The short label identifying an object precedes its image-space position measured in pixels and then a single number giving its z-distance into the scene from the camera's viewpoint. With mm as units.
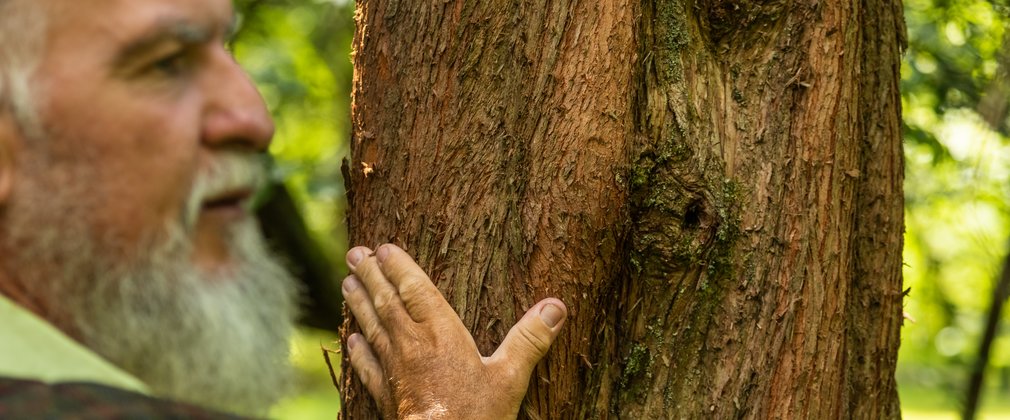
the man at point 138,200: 1360
